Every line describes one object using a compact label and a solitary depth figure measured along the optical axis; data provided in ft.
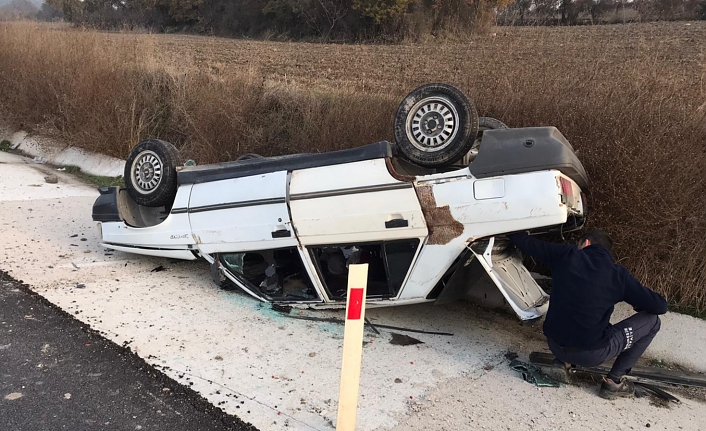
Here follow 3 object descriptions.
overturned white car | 11.85
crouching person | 10.93
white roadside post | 8.96
